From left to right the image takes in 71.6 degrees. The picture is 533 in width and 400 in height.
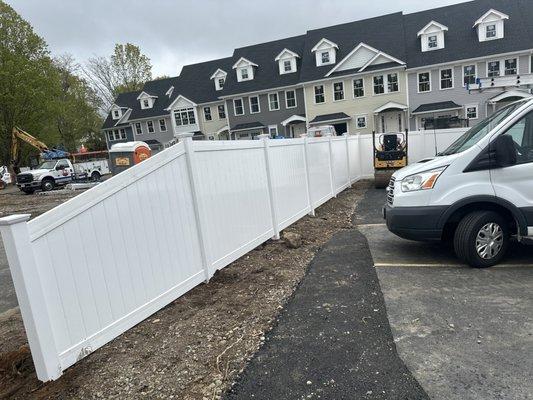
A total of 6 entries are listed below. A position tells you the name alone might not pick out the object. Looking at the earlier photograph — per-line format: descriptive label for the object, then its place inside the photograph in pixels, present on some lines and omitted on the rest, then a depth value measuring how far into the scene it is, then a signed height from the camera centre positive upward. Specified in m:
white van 4.86 -1.21
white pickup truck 25.39 -1.69
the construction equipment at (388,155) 14.02 -1.70
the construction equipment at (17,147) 32.38 +0.75
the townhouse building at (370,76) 27.62 +3.22
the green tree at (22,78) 31.77 +6.64
